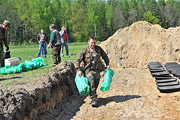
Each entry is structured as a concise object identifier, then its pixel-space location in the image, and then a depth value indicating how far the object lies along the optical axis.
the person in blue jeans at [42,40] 13.48
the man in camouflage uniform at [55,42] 9.20
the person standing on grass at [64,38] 13.01
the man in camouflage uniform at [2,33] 7.86
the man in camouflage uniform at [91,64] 5.73
